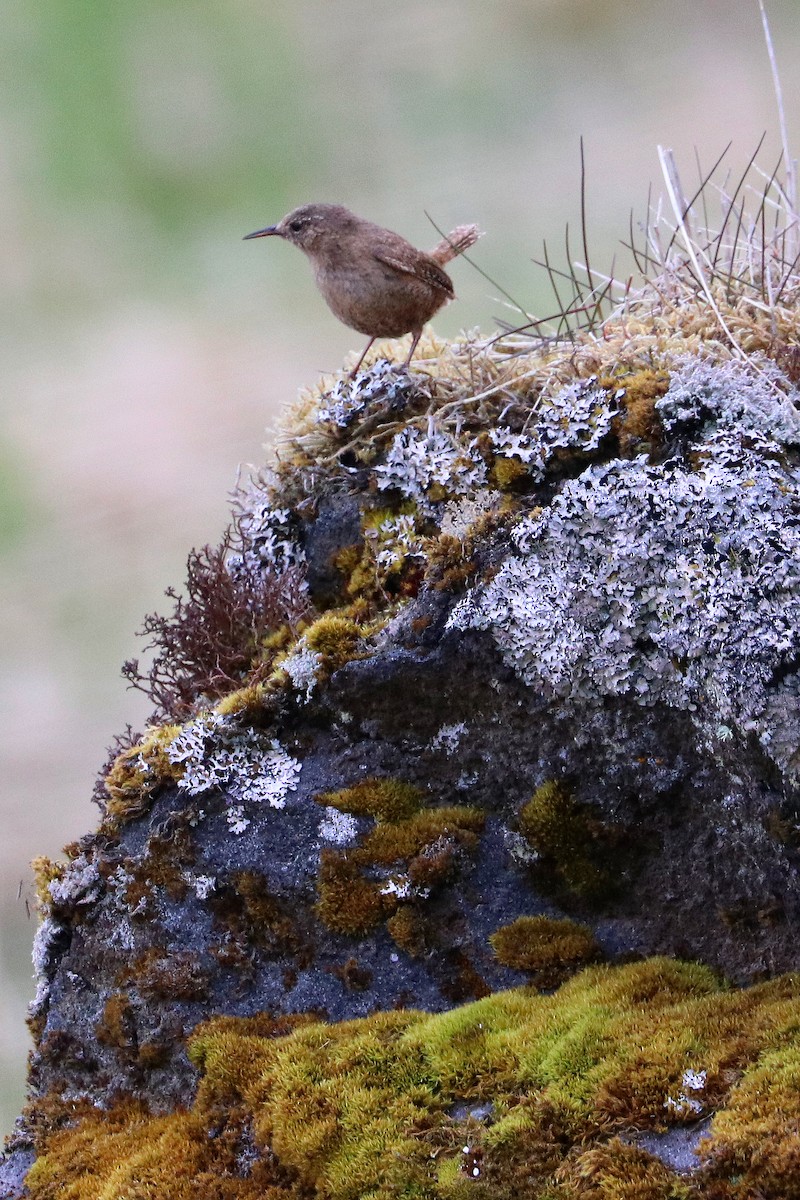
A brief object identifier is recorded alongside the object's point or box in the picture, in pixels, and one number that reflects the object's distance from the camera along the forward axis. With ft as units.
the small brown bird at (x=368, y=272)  27.99
